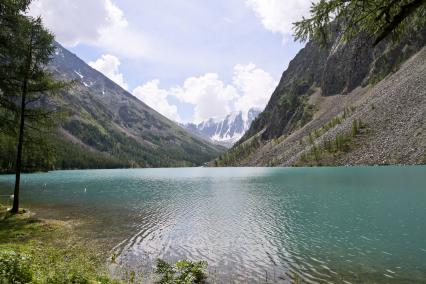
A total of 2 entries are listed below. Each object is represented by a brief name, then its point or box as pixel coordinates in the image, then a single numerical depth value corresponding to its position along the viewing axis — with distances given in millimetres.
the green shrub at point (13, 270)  10475
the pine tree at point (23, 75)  25750
